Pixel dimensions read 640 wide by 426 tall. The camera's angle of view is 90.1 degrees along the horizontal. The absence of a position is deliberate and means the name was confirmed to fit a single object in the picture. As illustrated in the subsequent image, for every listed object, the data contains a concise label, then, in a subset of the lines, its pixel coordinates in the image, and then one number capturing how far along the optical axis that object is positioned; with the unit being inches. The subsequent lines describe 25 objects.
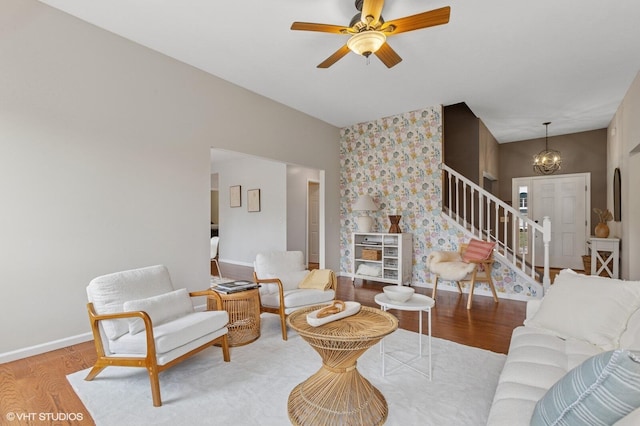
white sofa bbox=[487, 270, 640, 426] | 54.6
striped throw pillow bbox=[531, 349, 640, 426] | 34.3
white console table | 199.5
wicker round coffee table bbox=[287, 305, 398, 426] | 68.8
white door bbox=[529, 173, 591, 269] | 264.7
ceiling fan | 91.0
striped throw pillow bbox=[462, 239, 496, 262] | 165.2
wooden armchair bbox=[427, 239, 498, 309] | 160.7
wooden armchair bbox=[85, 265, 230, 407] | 81.0
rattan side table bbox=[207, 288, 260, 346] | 114.0
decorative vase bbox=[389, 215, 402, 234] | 209.2
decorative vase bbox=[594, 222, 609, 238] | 209.5
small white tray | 76.1
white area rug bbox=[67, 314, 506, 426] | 72.5
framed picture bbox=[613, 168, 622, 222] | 197.6
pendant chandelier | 255.4
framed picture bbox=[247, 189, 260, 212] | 289.9
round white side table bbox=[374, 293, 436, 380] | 92.2
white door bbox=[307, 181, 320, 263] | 310.3
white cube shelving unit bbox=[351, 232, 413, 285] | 202.7
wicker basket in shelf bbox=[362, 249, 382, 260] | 215.2
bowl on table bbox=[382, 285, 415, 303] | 95.0
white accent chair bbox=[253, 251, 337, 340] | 121.9
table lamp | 217.8
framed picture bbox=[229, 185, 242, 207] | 305.1
